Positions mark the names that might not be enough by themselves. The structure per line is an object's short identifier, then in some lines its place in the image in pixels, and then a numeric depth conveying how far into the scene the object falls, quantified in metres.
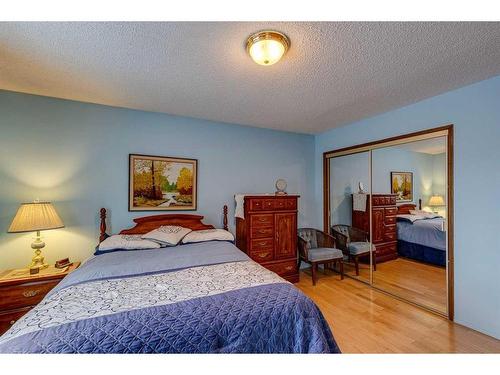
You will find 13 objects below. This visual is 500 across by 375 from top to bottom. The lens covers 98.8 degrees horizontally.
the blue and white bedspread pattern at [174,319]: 0.98
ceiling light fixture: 1.45
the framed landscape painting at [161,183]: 2.81
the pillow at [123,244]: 2.27
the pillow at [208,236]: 2.61
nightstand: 1.92
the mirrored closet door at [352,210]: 3.28
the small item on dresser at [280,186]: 3.60
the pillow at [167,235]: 2.47
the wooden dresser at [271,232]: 3.03
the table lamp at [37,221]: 2.03
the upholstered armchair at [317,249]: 3.23
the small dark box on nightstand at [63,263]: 2.24
